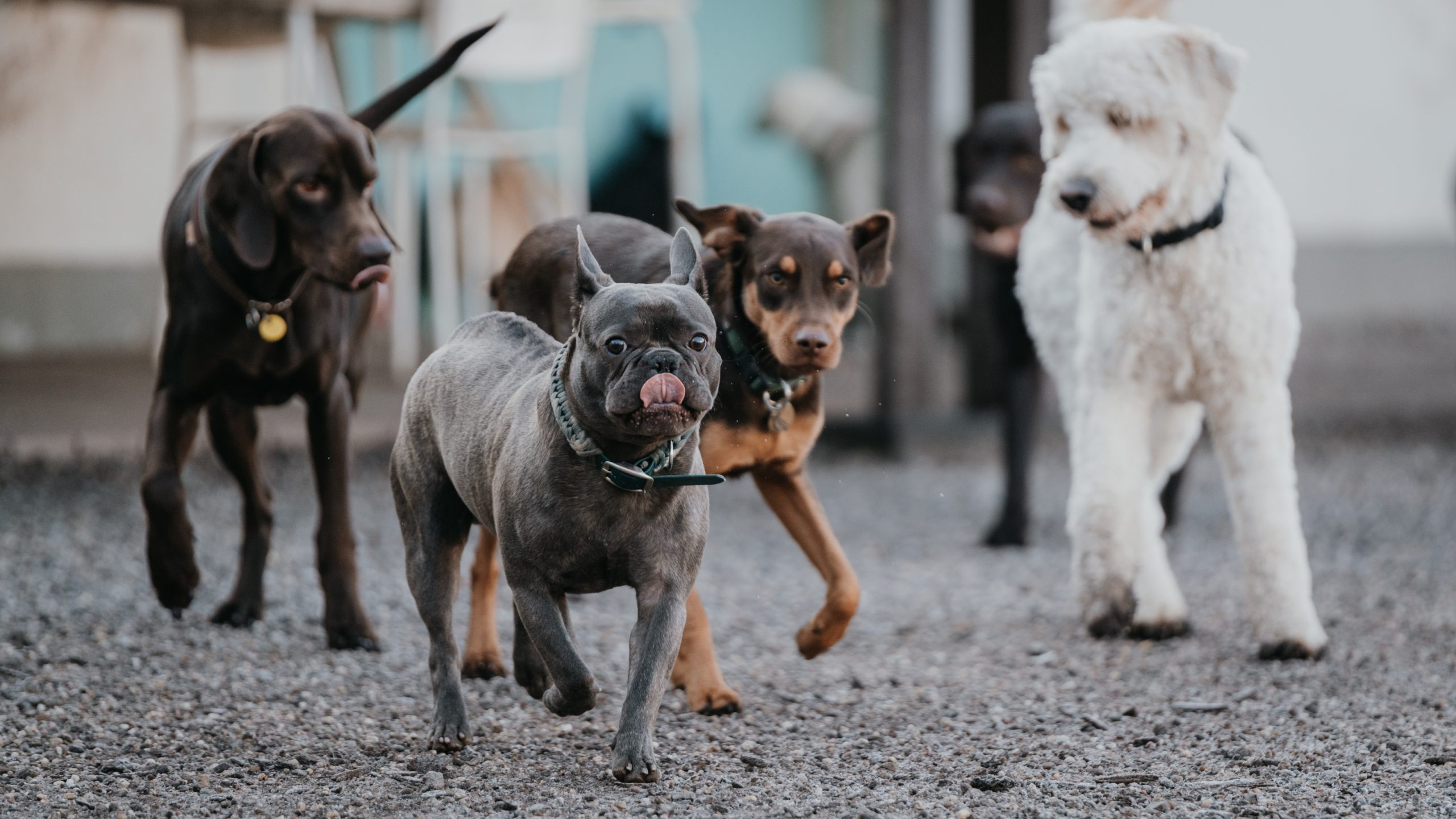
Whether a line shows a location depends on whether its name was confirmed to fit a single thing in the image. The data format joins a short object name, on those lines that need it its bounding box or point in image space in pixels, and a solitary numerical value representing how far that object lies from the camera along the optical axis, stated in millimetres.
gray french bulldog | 6230
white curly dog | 9133
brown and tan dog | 8000
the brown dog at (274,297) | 8719
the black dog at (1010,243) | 13000
